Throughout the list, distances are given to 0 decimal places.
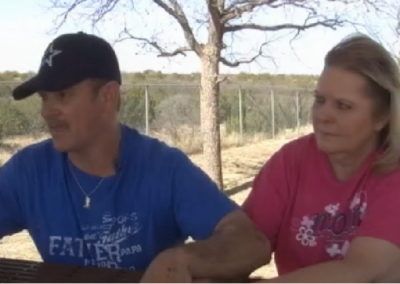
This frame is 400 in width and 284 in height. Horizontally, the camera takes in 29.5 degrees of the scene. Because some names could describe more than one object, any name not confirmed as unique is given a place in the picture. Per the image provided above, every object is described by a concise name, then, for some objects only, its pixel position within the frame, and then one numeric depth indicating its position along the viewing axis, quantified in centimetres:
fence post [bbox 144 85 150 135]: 1344
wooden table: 175
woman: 196
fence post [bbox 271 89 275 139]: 1903
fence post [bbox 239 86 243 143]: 1770
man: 199
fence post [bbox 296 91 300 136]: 2000
